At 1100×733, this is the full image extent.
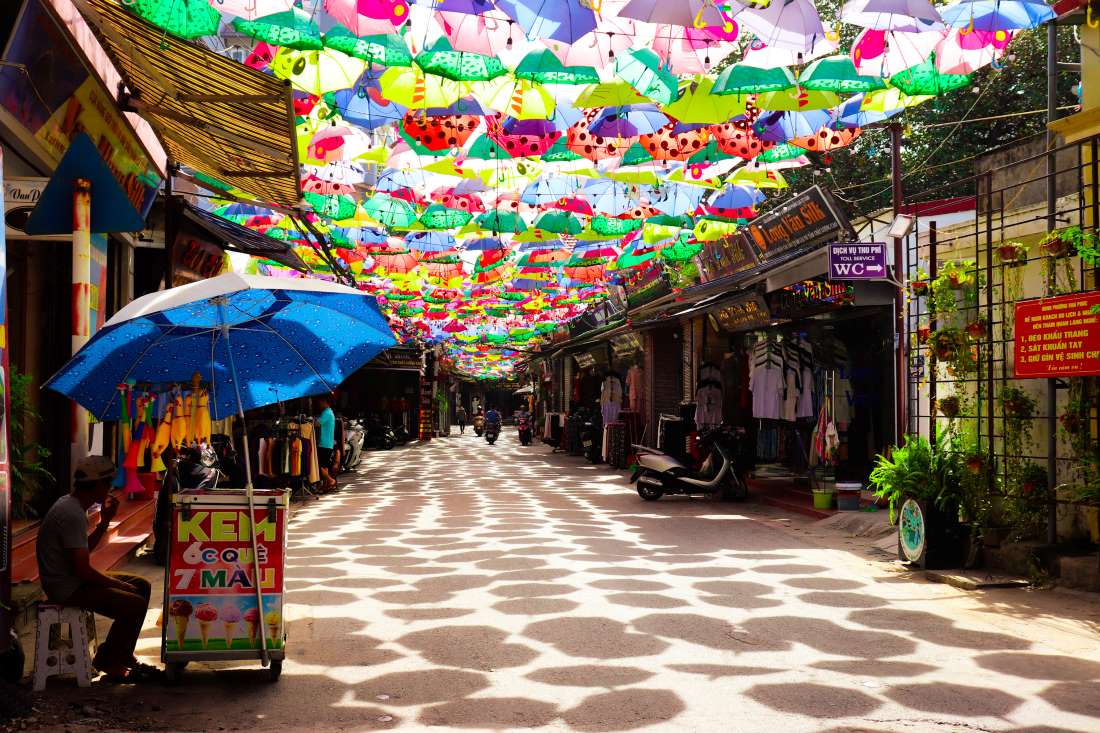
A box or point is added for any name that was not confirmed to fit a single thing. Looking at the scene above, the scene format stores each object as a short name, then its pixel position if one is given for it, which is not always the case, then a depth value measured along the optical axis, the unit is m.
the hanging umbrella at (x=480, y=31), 6.98
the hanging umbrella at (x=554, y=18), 6.55
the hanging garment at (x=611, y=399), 24.16
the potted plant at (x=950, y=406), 8.20
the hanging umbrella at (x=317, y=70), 7.95
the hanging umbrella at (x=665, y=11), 6.20
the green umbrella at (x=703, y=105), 8.26
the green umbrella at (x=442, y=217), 13.18
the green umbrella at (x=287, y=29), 6.75
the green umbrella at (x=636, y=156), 9.93
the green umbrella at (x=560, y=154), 10.10
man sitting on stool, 4.65
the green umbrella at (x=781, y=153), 10.70
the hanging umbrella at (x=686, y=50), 7.52
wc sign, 10.60
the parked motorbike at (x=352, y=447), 20.11
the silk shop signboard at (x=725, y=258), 16.66
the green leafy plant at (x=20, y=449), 5.68
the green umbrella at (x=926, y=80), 7.95
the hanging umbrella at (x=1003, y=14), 7.24
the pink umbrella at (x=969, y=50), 7.60
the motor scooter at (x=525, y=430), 37.84
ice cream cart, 4.78
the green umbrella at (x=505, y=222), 13.20
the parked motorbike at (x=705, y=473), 14.06
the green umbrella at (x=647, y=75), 7.70
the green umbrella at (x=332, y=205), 12.22
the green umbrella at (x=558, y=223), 13.12
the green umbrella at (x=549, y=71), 7.46
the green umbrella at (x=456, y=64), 7.25
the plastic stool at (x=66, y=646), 4.55
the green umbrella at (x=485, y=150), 10.08
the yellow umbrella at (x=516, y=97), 8.45
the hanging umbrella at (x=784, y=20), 6.73
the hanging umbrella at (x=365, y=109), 8.99
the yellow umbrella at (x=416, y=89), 8.21
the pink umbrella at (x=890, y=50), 7.73
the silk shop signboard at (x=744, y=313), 14.55
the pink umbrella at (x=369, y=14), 6.62
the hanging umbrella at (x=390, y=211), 12.70
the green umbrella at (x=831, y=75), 7.74
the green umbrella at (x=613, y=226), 13.67
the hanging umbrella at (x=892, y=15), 6.20
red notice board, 6.95
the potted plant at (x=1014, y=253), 7.81
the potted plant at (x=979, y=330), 7.99
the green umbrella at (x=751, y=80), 7.68
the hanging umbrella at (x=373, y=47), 6.90
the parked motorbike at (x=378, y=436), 31.12
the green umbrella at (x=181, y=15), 6.39
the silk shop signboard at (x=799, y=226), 13.08
